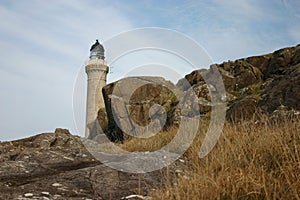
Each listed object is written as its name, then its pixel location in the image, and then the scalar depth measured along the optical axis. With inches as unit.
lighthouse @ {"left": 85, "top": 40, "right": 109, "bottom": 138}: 1421.0
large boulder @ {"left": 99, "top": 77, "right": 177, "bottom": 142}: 571.2
